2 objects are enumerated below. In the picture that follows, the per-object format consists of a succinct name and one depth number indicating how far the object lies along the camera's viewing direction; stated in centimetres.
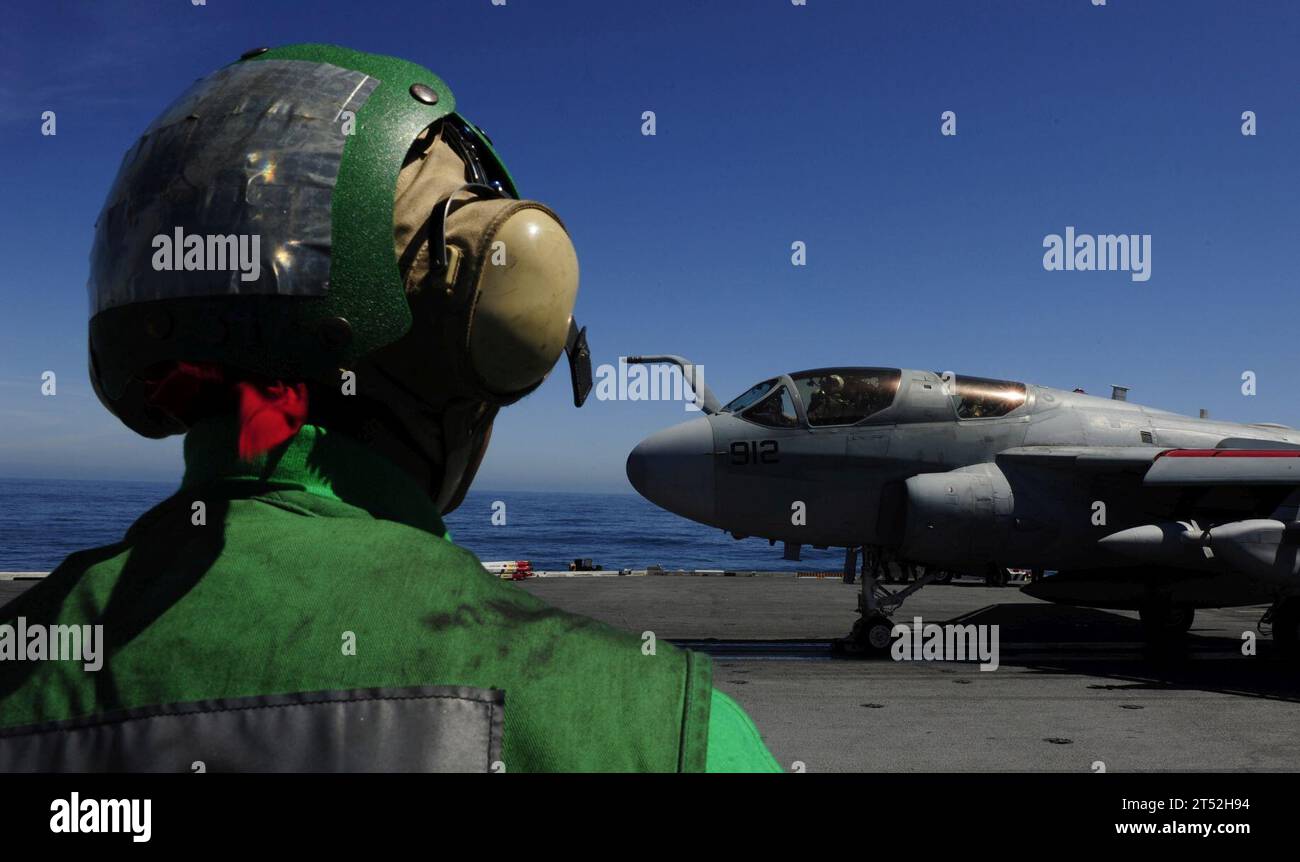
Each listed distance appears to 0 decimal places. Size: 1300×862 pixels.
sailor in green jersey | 114
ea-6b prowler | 1277
